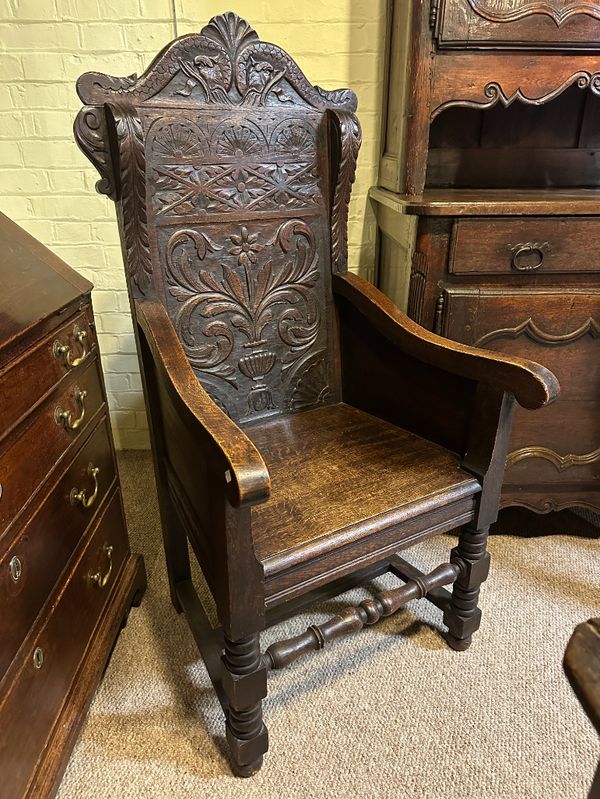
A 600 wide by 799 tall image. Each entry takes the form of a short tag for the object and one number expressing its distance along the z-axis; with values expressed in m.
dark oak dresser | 1.34
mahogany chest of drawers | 0.87
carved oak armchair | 1.01
